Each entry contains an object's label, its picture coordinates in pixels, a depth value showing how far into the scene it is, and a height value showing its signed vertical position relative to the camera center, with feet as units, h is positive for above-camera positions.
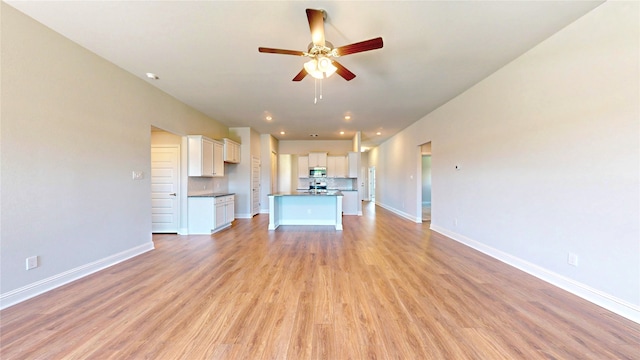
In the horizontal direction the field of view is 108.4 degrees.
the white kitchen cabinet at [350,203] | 26.08 -2.85
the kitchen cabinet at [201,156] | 16.61 +1.64
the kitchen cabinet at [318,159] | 29.66 +2.43
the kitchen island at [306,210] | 19.79 -2.78
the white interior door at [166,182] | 16.79 -0.28
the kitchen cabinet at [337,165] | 29.99 +1.67
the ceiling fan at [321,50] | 7.06 +4.17
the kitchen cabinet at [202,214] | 16.66 -2.60
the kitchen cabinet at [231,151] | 20.51 +2.47
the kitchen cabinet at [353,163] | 26.67 +1.71
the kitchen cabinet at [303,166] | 30.14 +1.50
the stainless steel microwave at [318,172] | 29.81 +0.76
